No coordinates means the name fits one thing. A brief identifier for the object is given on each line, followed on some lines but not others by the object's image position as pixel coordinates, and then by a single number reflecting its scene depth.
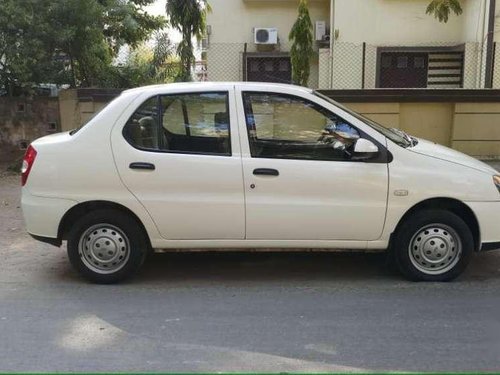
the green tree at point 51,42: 10.16
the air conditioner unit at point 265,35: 16.19
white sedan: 5.07
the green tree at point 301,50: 13.57
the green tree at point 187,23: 14.36
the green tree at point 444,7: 8.19
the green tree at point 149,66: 13.07
